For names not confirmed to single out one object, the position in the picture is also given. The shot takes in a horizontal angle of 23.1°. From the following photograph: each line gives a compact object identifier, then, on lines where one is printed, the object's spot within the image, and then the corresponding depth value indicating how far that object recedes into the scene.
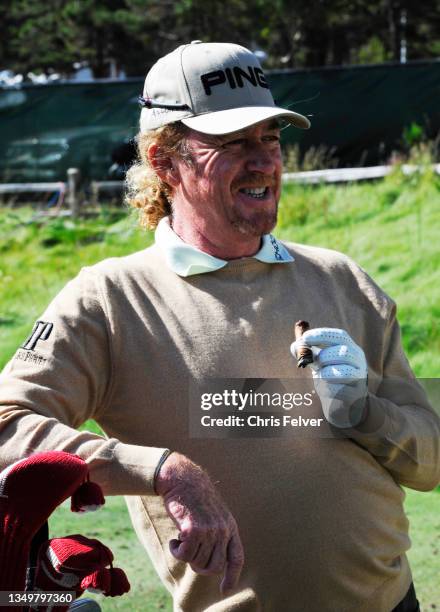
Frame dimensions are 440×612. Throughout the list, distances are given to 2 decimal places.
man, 2.25
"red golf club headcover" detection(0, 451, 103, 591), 1.79
